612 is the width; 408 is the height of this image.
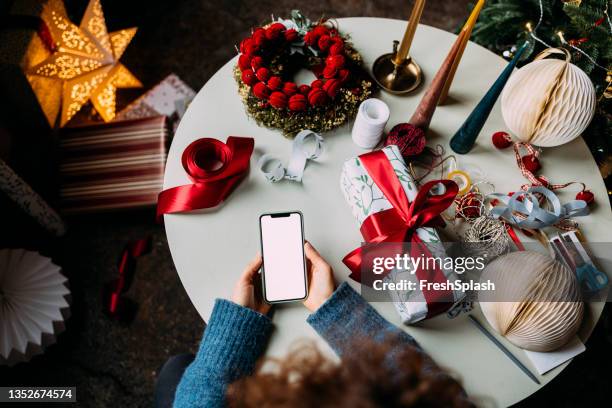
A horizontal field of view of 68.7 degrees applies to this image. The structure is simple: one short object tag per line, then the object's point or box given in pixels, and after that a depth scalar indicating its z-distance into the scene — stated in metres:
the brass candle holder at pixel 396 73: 1.30
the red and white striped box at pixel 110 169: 1.55
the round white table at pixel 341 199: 1.06
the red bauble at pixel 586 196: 1.19
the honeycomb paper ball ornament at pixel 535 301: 0.97
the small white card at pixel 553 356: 1.04
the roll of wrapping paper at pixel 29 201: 1.43
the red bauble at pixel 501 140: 1.24
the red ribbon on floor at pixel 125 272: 1.72
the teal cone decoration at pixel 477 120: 1.01
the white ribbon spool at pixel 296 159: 1.17
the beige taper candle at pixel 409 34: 1.09
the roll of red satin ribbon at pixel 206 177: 1.15
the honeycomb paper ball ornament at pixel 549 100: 1.07
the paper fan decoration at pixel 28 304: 1.49
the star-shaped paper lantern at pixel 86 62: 1.64
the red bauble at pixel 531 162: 1.22
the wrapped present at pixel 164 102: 1.99
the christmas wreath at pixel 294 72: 1.17
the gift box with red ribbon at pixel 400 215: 0.98
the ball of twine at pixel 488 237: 1.12
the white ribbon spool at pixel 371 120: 1.14
